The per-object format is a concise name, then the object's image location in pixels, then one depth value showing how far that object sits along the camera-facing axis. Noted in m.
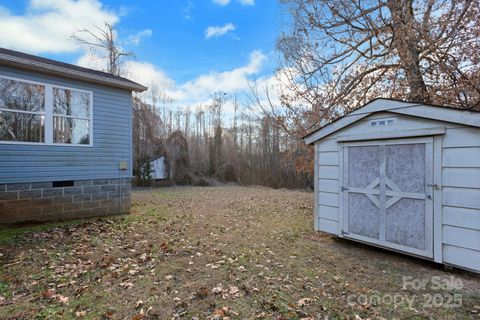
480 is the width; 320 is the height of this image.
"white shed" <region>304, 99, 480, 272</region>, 3.32
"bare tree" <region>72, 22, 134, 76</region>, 14.99
